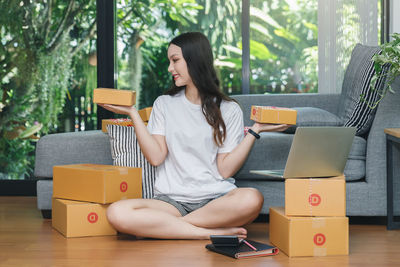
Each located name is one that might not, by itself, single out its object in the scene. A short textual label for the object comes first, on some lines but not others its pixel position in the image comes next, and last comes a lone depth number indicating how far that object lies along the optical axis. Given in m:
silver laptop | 2.46
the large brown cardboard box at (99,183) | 2.86
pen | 2.49
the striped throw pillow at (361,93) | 3.12
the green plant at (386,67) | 2.91
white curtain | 4.61
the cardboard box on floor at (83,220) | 2.88
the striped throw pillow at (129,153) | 3.12
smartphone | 2.54
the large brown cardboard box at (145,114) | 3.33
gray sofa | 3.11
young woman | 2.74
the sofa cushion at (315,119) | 3.30
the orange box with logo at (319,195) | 2.52
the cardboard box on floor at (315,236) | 2.50
